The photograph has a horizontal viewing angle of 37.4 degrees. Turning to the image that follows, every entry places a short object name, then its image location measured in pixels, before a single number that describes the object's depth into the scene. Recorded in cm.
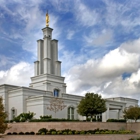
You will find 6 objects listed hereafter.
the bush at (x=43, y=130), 2470
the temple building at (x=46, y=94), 3801
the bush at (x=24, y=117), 3171
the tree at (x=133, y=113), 3472
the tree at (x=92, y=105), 3054
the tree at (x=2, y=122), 2288
